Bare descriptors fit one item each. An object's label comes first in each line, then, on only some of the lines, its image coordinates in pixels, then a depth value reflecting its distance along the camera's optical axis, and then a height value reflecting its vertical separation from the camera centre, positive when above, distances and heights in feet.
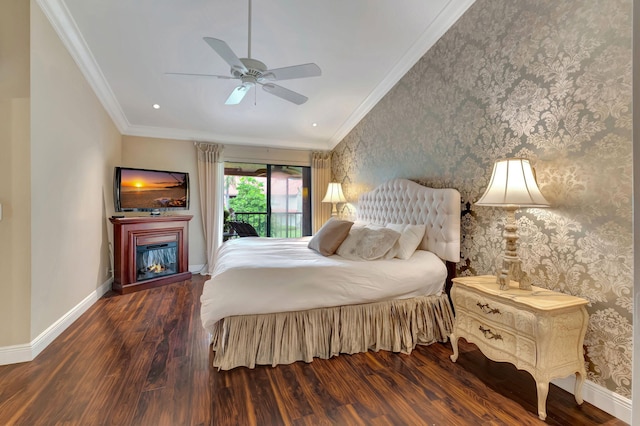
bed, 6.64 -2.32
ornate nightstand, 5.16 -2.38
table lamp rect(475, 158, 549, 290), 5.98 +0.31
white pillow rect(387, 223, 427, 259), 8.87 -0.95
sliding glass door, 17.95 +1.02
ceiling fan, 6.59 +3.69
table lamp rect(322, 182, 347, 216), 16.12 +1.00
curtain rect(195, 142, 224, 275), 15.94 +0.94
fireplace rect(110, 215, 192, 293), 12.42 -1.95
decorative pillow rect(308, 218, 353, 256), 9.60 -0.93
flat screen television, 13.14 +1.08
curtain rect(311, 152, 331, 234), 18.25 +1.60
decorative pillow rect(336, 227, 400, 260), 8.69 -1.05
